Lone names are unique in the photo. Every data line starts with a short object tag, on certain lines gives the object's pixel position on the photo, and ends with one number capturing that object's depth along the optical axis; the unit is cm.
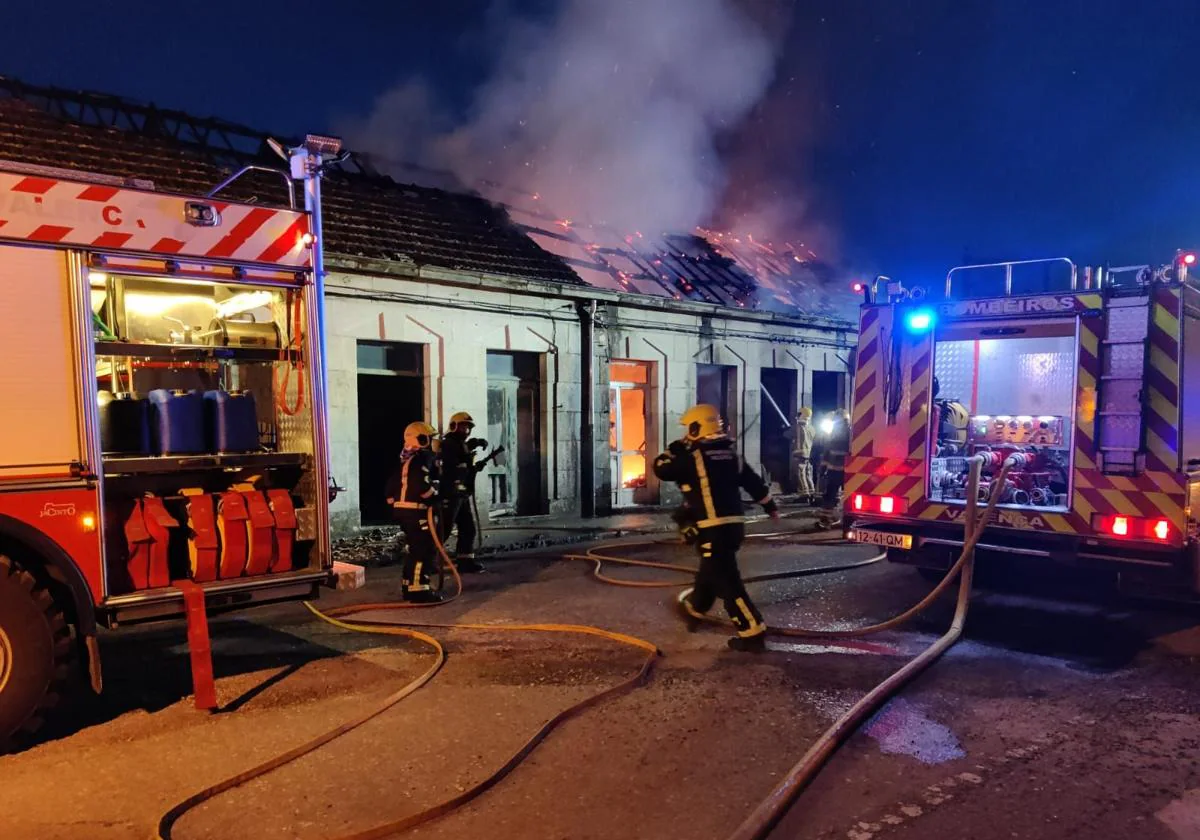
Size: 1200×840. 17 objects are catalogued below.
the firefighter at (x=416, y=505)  697
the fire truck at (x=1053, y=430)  578
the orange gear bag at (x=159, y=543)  436
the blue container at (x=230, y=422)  474
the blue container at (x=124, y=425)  449
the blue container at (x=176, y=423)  457
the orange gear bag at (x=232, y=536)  459
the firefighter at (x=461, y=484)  816
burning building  1048
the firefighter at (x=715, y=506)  552
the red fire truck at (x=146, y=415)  394
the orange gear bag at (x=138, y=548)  431
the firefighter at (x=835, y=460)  1236
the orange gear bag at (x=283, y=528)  478
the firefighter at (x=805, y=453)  1452
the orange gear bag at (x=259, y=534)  467
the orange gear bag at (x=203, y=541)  450
